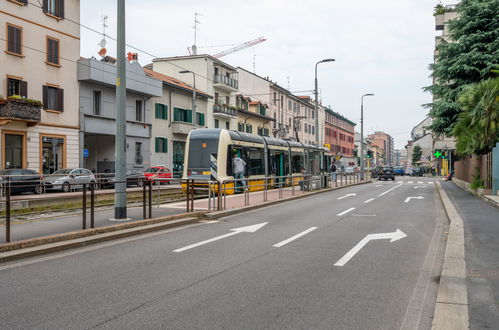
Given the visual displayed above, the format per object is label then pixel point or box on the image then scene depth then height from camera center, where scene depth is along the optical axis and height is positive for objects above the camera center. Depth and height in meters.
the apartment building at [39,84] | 25.80 +4.76
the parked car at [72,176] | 24.61 -0.66
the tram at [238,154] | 21.58 +0.48
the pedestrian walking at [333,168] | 37.54 -0.38
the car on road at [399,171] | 71.69 -1.18
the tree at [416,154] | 120.75 +2.43
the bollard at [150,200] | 11.33 -0.89
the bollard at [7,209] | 7.88 -0.78
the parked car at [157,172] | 31.50 -0.61
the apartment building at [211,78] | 49.74 +9.32
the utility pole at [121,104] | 11.11 +1.43
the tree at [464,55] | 24.38 +5.78
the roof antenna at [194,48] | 54.41 +13.56
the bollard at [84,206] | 9.49 -0.88
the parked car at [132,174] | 31.22 -0.72
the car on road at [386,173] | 47.72 -1.02
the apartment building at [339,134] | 97.19 +6.75
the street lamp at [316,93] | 30.11 +4.76
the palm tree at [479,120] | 19.61 +1.92
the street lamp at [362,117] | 44.53 +4.59
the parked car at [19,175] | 21.55 -0.53
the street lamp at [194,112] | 37.31 +4.13
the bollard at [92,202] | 9.67 -0.82
